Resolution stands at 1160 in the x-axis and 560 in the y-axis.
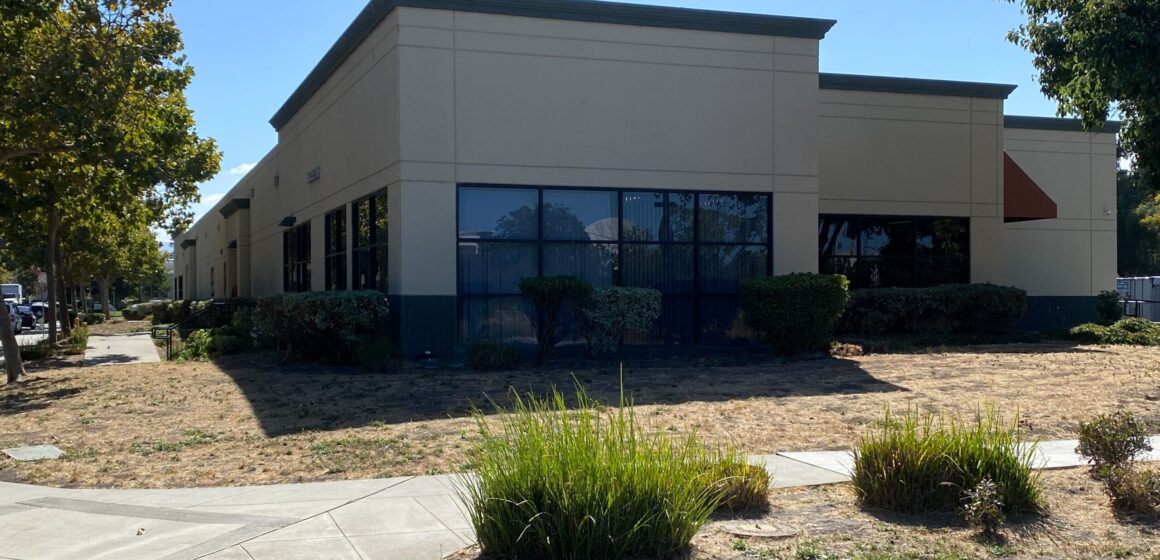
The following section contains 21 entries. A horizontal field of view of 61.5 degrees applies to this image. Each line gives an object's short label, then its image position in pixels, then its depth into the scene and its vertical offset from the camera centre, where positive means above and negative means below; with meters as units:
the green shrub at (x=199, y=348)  22.27 -1.55
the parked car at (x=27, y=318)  48.17 -1.82
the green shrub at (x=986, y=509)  6.61 -1.56
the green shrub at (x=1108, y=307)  27.36 -0.74
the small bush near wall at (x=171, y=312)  38.31 -1.26
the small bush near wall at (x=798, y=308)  18.16 -0.51
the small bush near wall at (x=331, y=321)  17.20 -0.70
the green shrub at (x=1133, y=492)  7.12 -1.55
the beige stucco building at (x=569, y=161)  17.91 +2.38
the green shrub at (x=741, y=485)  7.12 -1.51
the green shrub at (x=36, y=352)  23.45 -1.71
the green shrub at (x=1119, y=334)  22.00 -1.21
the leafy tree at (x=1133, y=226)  52.81 +2.97
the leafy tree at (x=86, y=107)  14.99 +2.83
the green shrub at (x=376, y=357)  16.53 -1.28
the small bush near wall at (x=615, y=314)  17.55 -0.59
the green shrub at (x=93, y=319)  49.21 -1.93
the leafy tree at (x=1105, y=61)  11.38 +2.74
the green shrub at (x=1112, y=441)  7.74 -1.29
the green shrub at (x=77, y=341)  25.52 -1.62
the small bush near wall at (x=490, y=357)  16.66 -1.29
